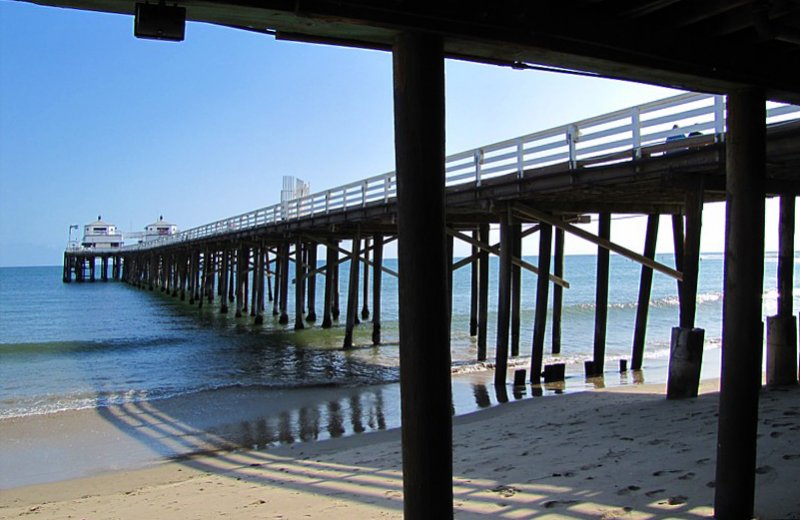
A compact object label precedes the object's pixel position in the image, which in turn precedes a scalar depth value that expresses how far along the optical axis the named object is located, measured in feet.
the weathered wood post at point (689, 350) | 25.40
